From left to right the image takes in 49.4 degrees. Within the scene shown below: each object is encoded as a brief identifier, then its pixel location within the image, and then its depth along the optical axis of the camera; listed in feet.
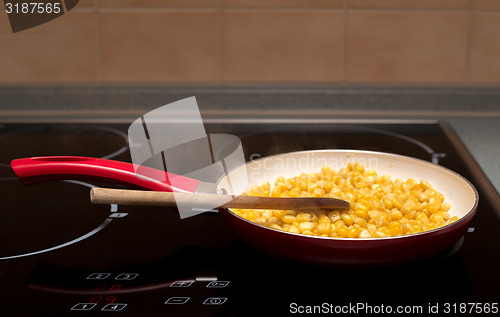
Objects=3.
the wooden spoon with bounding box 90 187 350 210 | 2.19
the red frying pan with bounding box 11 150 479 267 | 2.02
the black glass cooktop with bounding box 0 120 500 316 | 1.99
